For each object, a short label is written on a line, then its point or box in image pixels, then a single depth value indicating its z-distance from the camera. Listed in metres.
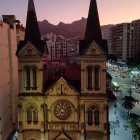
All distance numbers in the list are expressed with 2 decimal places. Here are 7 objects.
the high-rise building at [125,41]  106.67
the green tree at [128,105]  36.55
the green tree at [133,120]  28.66
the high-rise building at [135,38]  105.09
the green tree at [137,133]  26.07
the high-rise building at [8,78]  26.13
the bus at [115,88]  56.32
